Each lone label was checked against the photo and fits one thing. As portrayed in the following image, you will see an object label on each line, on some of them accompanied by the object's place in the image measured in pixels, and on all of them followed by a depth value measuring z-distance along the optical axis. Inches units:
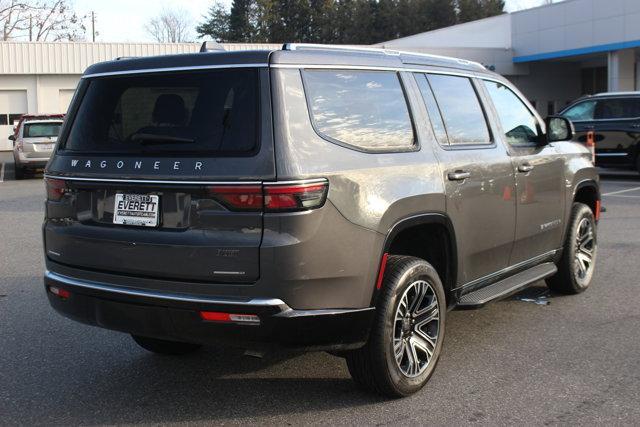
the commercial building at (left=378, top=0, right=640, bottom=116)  1227.9
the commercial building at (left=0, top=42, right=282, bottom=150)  1291.8
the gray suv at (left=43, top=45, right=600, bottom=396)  139.2
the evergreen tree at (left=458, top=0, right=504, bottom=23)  2645.2
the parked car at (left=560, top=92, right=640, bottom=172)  660.7
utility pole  2610.7
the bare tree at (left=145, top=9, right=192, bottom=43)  3235.7
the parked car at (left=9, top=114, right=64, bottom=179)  789.9
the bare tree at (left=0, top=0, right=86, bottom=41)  2123.5
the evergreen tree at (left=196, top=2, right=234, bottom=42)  2947.8
